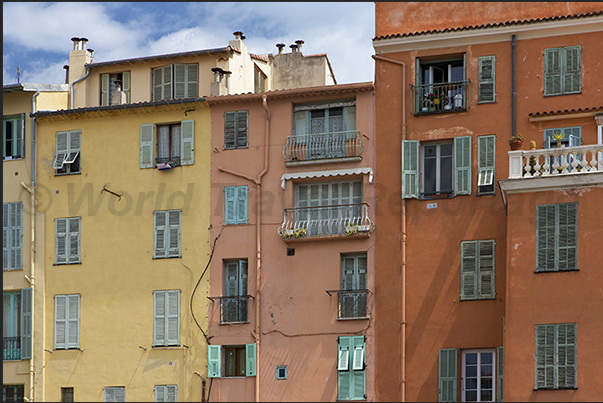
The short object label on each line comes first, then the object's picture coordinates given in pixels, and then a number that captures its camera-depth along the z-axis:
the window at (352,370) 38.50
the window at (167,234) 41.34
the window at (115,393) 40.59
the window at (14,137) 43.88
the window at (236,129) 41.62
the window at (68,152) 43.03
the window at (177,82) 44.59
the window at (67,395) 41.19
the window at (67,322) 41.56
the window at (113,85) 45.28
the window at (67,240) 42.28
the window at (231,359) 39.62
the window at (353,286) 39.16
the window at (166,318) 40.59
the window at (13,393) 41.56
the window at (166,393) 40.09
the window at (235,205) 40.94
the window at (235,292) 40.16
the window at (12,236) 42.69
